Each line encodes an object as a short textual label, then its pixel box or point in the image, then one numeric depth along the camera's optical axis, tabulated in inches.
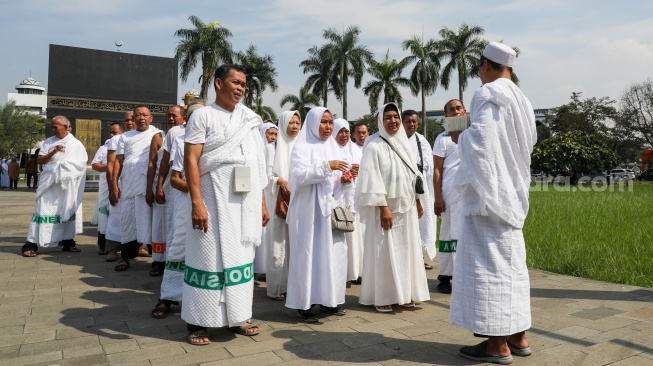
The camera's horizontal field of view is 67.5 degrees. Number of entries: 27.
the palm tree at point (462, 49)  1443.2
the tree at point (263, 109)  1598.2
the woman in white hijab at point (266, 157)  217.5
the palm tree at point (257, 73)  1492.4
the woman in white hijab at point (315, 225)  160.2
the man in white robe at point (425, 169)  202.8
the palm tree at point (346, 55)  1406.3
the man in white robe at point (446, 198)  198.1
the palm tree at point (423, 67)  1412.4
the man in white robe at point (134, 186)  227.0
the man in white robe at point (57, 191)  271.7
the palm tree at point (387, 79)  1405.0
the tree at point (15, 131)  1818.3
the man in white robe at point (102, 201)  286.5
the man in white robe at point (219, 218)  133.3
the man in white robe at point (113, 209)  243.6
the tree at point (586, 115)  1796.3
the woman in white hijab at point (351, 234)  200.2
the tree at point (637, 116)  1704.0
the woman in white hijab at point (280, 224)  191.5
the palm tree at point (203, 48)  1155.3
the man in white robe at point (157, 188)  205.8
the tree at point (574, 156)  1289.4
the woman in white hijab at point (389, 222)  168.7
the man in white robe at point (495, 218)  116.5
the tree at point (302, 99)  1557.6
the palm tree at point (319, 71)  1435.8
